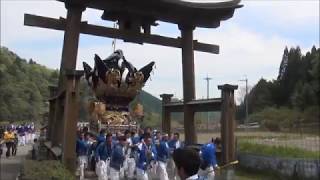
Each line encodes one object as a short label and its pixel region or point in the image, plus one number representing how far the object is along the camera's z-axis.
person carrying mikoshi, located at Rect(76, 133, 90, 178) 14.36
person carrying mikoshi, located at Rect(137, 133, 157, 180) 13.78
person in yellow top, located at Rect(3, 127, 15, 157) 22.73
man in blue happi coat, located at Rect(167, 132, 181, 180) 16.04
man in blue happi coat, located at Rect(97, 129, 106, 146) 14.07
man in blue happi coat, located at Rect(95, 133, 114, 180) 13.50
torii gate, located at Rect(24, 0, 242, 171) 15.81
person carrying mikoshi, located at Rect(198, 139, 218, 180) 12.54
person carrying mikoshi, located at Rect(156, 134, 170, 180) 14.37
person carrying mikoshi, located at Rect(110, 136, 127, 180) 13.16
